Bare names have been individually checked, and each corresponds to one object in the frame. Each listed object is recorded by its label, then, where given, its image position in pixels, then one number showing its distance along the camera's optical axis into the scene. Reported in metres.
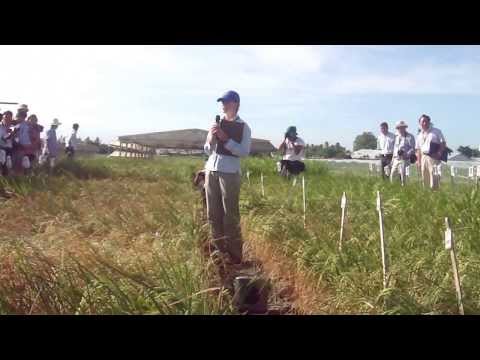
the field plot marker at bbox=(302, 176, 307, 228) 4.04
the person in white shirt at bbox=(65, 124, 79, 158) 12.18
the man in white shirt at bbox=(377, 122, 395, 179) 9.93
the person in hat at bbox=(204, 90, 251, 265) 3.69
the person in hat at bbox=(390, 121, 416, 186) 8.78
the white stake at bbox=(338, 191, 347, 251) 3.62
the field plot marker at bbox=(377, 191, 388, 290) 2.63
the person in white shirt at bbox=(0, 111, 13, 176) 7.50
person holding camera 8.41
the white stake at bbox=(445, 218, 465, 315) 2.18
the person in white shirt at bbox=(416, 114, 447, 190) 7.29
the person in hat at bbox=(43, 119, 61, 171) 10.68
